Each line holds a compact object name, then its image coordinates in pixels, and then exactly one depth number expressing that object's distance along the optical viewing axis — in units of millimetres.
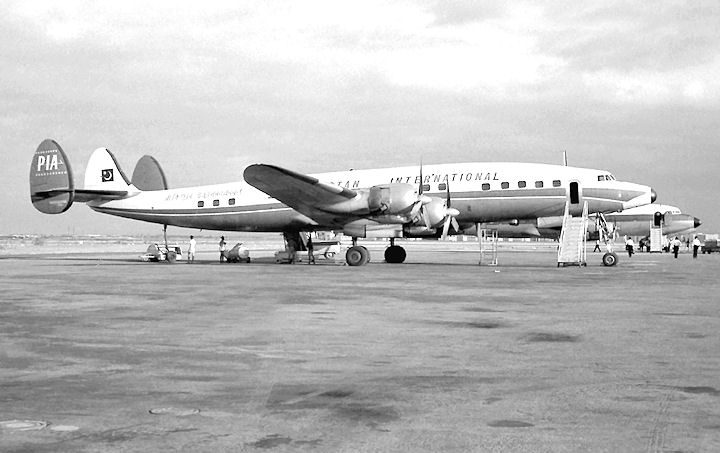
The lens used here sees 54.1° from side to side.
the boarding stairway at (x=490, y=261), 34656
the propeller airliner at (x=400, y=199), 30484
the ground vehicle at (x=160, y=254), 41469
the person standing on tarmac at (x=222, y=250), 40016
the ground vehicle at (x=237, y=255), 40125
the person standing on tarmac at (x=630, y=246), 49559
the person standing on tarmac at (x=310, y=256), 36259
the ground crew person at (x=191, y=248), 42094
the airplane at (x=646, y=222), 64062
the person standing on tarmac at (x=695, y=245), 50650
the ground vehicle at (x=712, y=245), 73125
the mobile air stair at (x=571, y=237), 31281
